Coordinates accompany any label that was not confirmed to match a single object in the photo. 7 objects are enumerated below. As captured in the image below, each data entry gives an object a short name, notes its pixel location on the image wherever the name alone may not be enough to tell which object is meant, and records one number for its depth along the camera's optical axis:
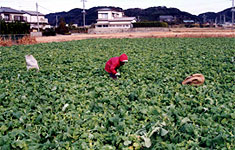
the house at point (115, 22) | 69.75
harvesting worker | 7.63
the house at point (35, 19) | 67.12
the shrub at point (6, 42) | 21.40
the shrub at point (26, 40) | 23.48
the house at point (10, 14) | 57.15
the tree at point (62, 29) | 53.34
